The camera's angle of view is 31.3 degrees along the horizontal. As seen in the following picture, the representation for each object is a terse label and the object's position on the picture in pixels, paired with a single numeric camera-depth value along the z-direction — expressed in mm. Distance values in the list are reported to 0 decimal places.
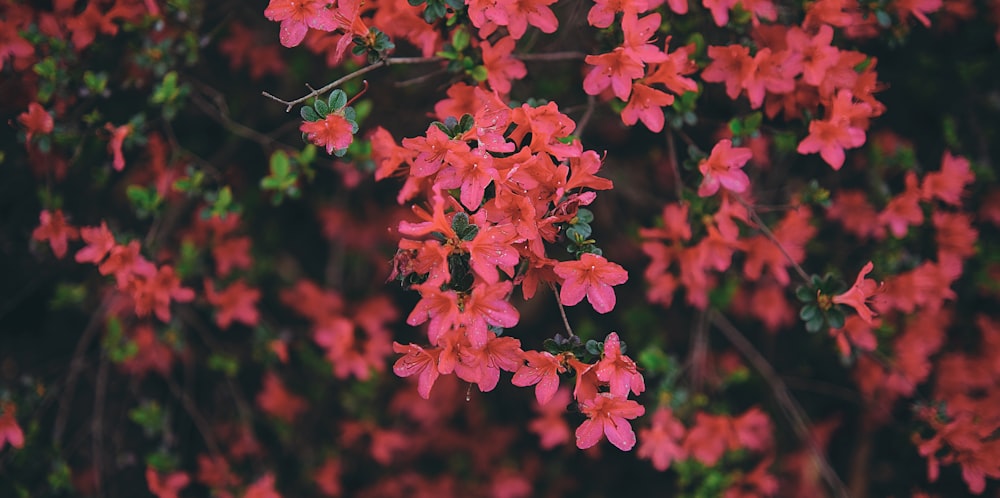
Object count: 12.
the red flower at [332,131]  991
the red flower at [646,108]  1043
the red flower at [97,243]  1099
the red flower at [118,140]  1103
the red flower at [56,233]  1126
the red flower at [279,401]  1336
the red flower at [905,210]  1161
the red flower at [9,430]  1125
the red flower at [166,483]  1179
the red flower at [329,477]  1324
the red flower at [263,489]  1199
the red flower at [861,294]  1013
